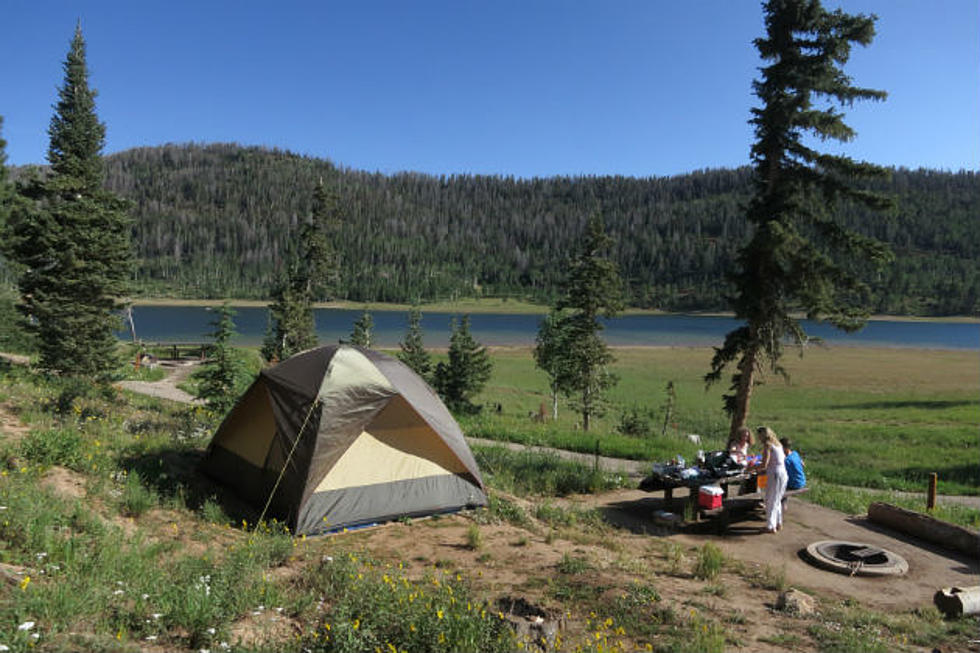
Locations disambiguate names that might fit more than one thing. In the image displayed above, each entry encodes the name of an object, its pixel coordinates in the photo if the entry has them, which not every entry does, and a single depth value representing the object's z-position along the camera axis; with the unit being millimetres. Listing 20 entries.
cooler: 9281
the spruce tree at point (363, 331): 36719
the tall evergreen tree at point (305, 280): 33938
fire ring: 7652
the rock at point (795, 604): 5914
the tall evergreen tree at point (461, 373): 33969
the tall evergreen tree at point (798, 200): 11406
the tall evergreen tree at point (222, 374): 16344
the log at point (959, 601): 6184
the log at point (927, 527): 8555
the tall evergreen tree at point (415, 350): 35688
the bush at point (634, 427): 24266
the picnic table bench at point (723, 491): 9430
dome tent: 8281
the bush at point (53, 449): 8180
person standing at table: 9227
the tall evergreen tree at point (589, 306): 27172
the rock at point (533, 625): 4590
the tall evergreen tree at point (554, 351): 28906
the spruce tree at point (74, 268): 18500
